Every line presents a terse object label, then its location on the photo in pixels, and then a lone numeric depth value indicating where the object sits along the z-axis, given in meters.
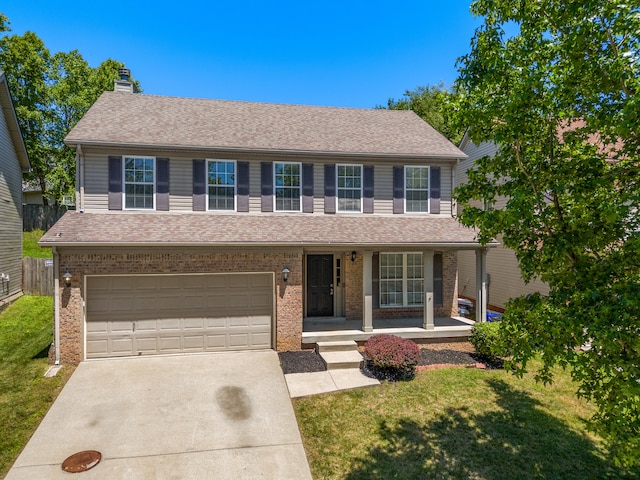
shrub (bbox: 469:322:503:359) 9.97
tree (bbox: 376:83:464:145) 31.41
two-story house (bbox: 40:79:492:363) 10.05
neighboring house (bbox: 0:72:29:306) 14.98
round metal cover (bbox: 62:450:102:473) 5.58
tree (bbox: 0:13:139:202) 25.53
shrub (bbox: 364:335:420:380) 8.81
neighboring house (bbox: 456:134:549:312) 15.51
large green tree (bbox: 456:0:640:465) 3.59
